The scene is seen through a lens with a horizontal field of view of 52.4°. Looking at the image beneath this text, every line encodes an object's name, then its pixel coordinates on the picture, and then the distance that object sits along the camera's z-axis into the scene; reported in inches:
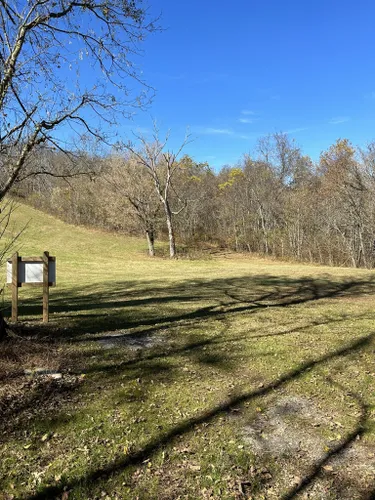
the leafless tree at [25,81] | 203.9
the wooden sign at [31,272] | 239.1
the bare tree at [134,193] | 1018.7
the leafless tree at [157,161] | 979.3
